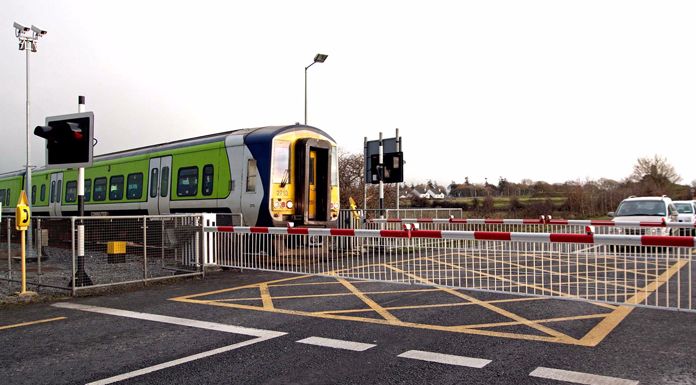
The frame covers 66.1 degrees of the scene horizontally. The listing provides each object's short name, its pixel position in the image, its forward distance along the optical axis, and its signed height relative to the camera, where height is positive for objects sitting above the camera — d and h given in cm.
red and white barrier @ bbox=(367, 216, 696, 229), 1016 -45
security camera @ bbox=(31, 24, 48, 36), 1627 +546
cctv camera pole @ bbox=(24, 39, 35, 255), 1636 +134
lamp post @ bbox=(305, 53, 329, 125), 2077 +577
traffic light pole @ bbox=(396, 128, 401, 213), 1667 +191
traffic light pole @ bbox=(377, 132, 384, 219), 1672 +123
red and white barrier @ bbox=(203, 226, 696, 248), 584 -42
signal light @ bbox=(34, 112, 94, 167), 933 +128
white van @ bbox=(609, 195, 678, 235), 1658 -26
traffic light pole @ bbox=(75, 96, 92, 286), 897 -86
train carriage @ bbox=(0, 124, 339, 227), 1291 +82
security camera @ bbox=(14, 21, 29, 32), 1619 +551
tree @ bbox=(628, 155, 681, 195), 5510 +305
